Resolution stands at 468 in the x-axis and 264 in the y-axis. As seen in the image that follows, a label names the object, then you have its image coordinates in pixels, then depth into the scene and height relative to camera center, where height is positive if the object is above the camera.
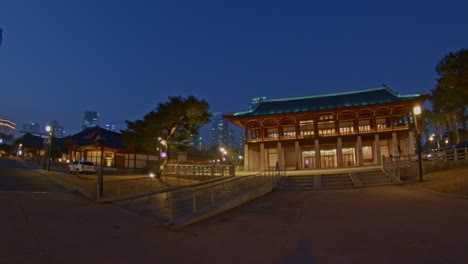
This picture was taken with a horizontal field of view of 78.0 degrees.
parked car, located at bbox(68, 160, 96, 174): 31.34 -0.22
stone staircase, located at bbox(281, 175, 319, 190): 21.29 -1.46
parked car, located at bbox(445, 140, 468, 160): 21.73 +0.67
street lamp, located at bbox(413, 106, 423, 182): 18.30 +0.66
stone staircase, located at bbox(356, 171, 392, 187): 20.16 -1.10
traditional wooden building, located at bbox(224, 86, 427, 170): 38.53 +5.25
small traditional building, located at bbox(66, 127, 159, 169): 40.69 +2.17
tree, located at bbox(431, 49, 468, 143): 32.25 +9.22
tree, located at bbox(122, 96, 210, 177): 27.48 +3.86
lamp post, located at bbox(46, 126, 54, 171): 33.90 +4.28
